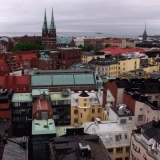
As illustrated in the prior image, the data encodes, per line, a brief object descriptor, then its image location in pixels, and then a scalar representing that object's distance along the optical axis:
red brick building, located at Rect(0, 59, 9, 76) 79.31
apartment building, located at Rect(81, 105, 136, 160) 37.91
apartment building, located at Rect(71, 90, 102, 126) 48.97
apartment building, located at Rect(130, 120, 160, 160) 30.80
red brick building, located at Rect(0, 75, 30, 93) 59.84
